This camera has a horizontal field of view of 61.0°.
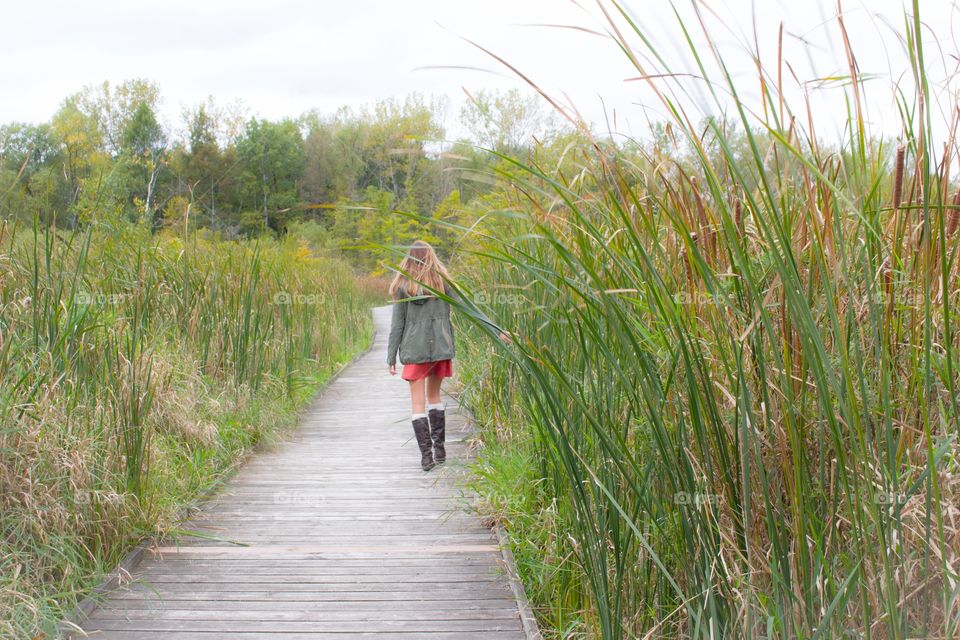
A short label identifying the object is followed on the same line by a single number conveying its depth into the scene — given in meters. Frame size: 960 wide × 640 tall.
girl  5.40
